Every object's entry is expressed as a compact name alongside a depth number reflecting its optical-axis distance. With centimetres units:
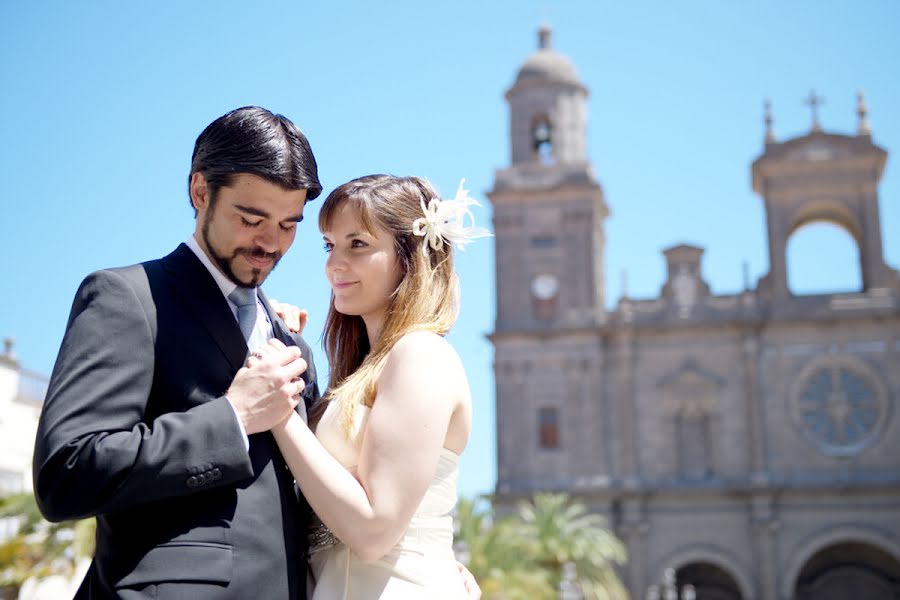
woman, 314
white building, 2539
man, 281
